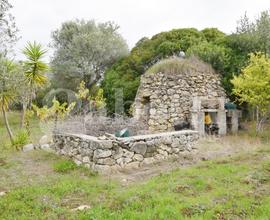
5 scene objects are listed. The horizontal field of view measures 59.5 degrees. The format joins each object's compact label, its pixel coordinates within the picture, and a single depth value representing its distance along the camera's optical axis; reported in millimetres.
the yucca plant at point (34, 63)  8983
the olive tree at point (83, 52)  19932
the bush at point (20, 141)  8448
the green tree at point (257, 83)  9548
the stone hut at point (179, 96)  11084
